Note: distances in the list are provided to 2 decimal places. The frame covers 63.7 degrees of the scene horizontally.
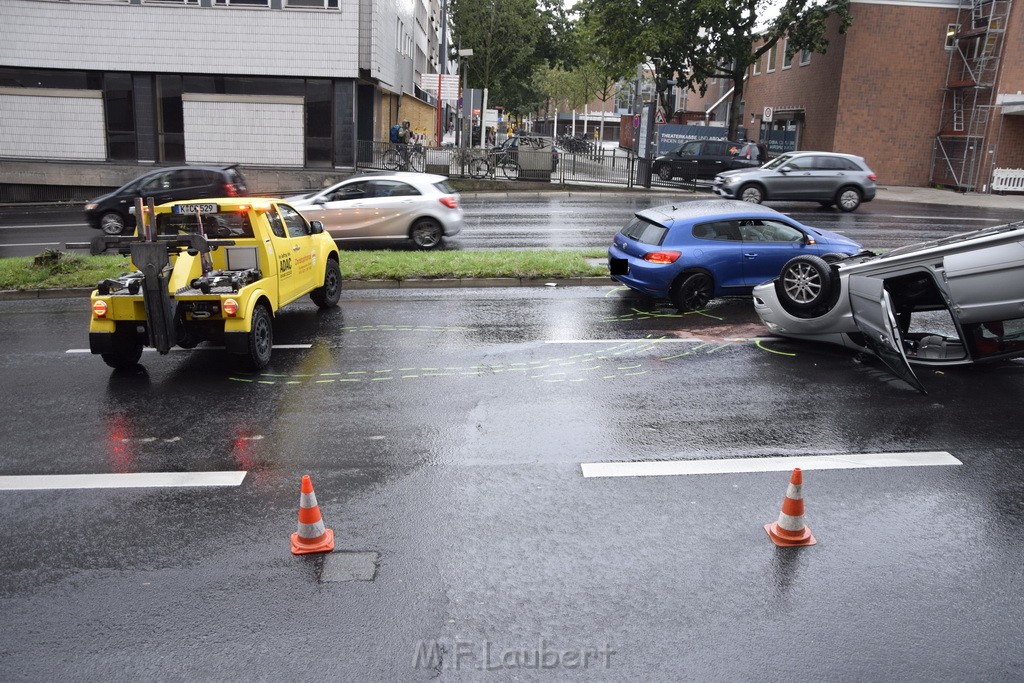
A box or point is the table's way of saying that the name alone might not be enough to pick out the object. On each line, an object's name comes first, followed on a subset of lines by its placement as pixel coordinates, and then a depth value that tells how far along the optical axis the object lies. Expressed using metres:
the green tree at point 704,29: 33.38
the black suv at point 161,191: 19.70
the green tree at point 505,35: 40.31
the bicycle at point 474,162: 30.20
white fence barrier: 33.38
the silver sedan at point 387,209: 17.19
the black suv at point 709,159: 32.62
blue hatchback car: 11.59
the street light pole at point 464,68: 33.48
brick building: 33.41
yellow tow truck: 8.41
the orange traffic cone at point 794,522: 5.42
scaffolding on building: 33.12
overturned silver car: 8.30
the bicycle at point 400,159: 29.42
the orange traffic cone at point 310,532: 5.28
